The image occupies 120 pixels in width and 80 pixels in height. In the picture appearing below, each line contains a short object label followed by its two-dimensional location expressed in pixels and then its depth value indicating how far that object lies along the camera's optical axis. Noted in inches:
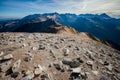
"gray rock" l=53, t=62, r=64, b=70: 166.4
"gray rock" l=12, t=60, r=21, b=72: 158.0
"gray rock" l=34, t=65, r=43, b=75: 152.8
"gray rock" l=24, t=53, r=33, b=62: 178.5
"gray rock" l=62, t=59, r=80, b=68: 171.7
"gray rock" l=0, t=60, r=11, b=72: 159.8
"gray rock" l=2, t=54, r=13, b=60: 177.7
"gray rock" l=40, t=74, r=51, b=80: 146.9
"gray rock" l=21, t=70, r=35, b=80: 143.5
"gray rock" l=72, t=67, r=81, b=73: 157.4
